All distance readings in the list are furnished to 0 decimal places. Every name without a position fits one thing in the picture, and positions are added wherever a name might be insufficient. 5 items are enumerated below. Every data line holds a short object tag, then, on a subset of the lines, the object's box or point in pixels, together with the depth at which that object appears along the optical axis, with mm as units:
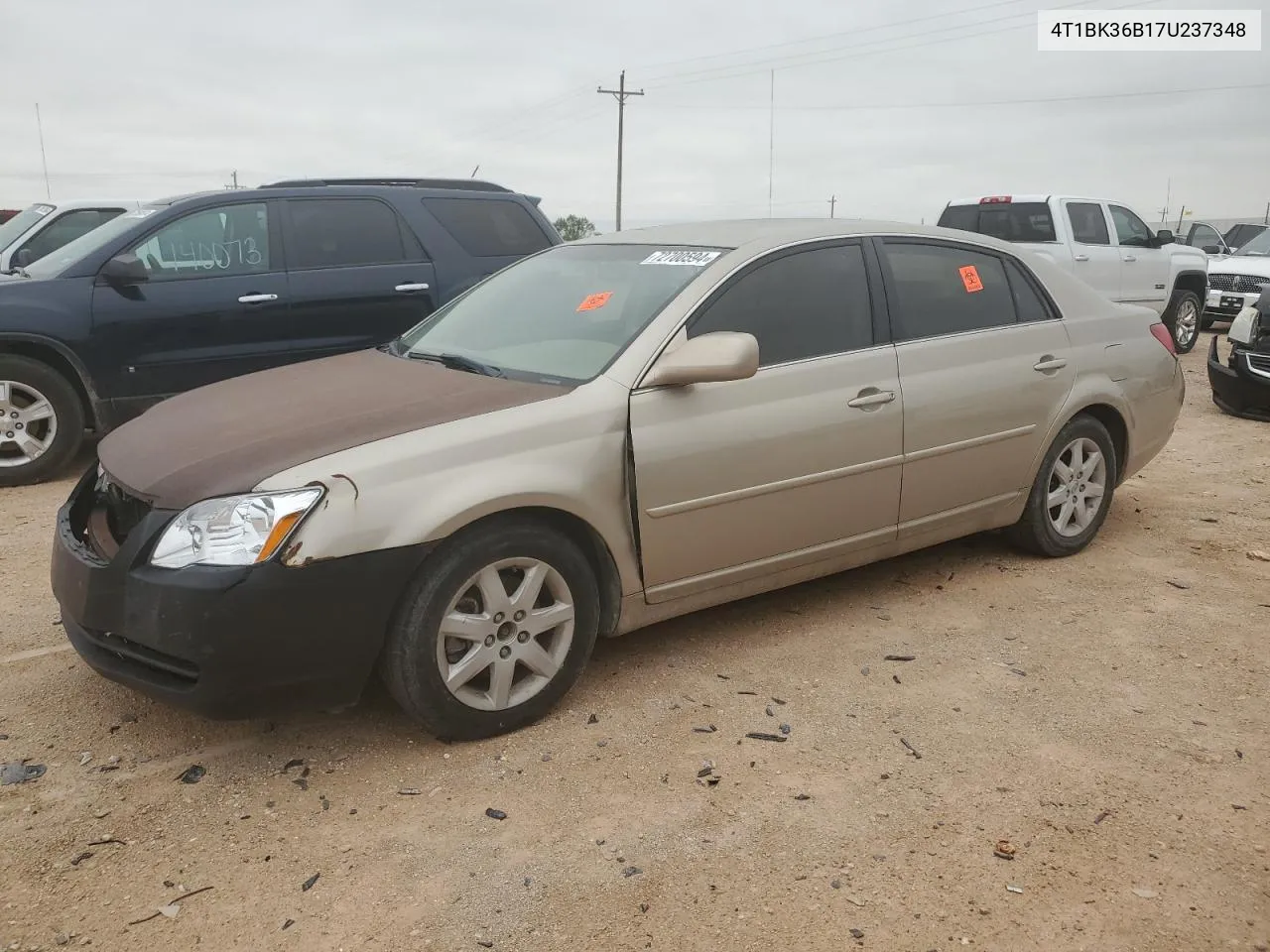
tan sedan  3021
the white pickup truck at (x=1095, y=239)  12391
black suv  6504
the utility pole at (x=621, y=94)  42219
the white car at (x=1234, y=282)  14836
